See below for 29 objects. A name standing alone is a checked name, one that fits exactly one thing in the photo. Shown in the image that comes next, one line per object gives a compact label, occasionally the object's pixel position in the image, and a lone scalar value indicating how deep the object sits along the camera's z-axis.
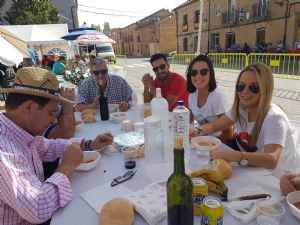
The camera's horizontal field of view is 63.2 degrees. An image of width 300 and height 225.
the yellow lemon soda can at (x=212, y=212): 1.00
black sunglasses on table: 1.48
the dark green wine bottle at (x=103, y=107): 2.88
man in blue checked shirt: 3.54
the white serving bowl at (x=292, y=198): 1.15
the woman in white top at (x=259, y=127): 1.64
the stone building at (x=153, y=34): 39.53
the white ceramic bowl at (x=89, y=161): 1.64
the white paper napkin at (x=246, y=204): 1.13
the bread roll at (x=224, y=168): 1.47
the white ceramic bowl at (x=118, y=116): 2.82
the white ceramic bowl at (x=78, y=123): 2.60
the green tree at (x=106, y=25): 112.75
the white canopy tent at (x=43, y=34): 13.91
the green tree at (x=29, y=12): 21.62
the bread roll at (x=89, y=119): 2.84
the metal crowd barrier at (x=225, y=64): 13.68
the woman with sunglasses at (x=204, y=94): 2.90
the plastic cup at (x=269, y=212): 1.08
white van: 22.74
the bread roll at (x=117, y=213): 1.10
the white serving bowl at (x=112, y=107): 3.30
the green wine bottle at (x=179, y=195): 0.94
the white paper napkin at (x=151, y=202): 1.14
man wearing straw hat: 1.16
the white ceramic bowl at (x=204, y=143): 1.81
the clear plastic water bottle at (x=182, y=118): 1.55
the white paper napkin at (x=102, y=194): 1.30
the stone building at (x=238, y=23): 19.03
